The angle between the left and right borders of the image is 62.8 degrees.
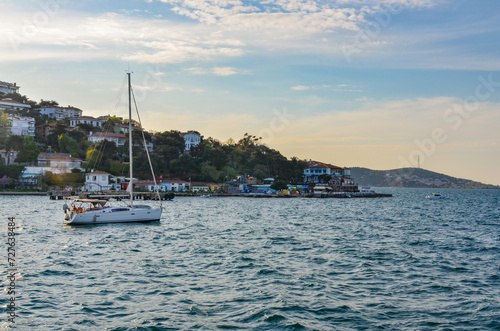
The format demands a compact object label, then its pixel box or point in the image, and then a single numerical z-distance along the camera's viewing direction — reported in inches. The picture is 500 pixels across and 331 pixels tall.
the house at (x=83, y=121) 6151.6
